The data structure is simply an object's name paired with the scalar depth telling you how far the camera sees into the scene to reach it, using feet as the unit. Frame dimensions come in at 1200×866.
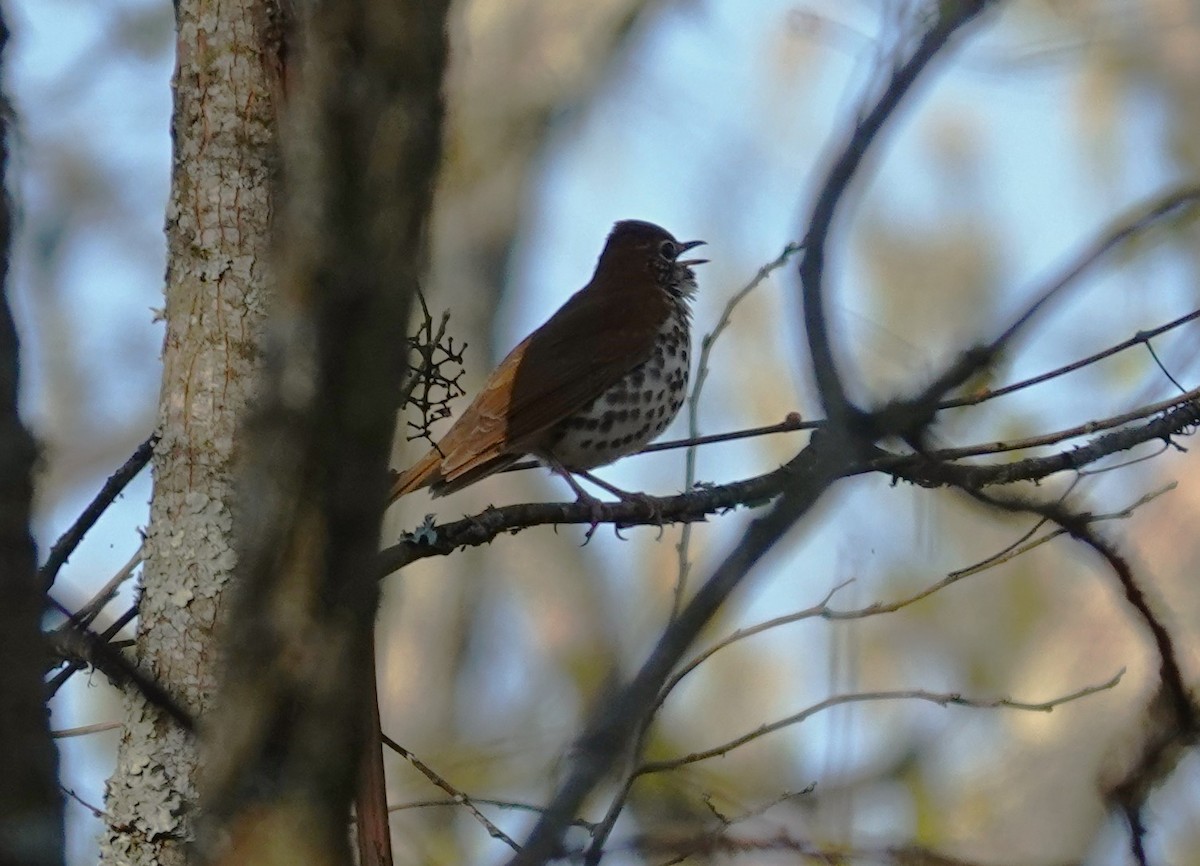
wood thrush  31.09
